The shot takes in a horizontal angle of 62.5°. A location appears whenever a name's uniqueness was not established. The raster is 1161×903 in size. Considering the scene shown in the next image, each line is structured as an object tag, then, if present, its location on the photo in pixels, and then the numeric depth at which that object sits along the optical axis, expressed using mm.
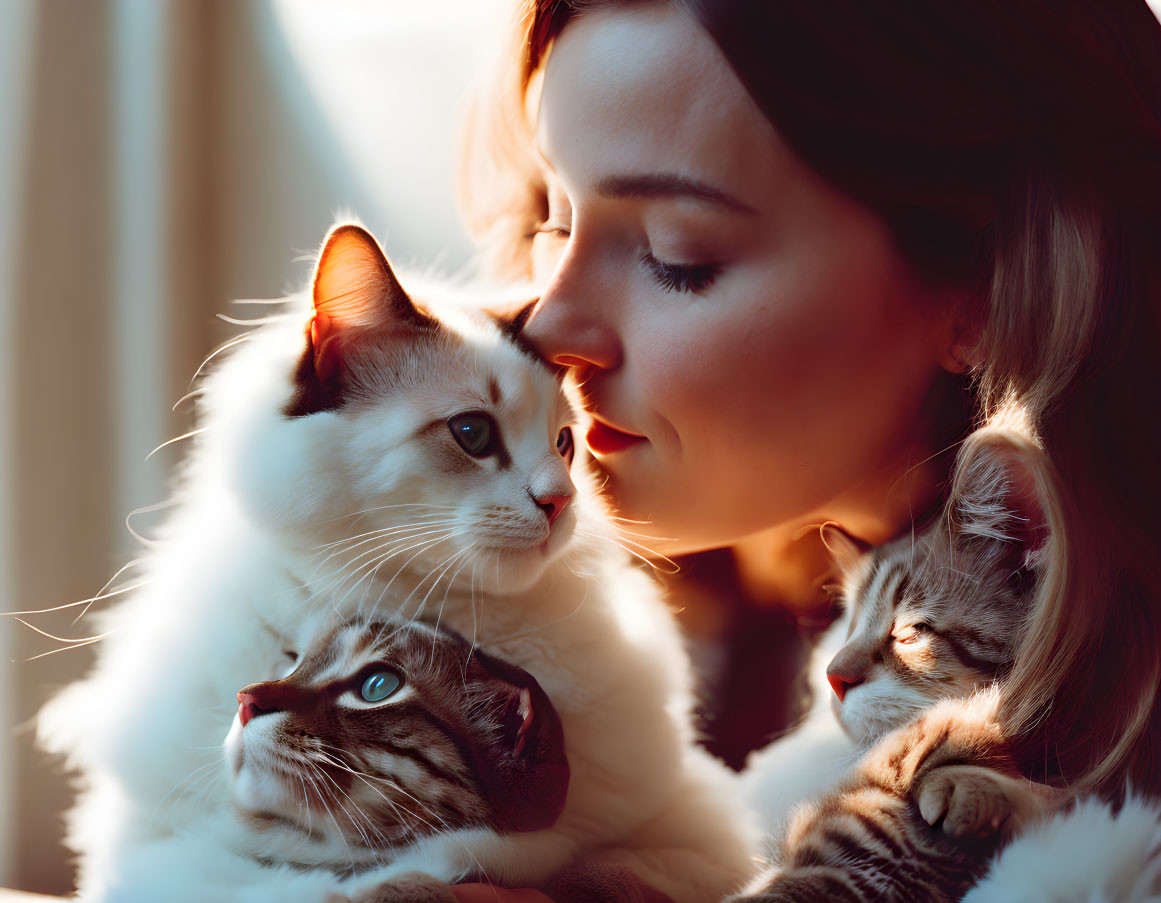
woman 577
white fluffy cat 562
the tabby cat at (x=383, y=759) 496
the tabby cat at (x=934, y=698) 475
